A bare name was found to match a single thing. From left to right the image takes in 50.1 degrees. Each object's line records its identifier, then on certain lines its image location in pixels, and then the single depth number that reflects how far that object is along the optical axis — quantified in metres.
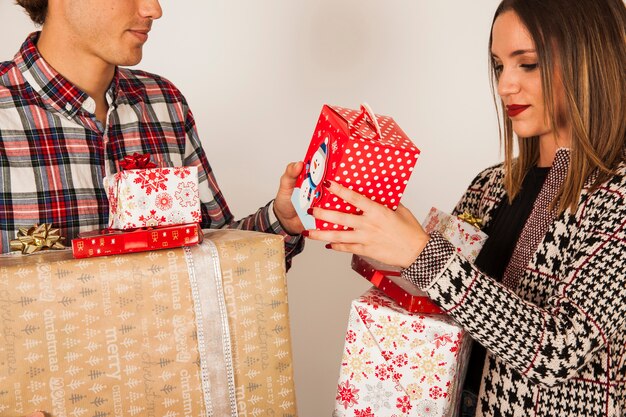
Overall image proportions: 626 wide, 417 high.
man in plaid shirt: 1.37
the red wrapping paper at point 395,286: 1.30
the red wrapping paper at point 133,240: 1.10
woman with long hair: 1.22
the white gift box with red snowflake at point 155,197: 1.19
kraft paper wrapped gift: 1.06
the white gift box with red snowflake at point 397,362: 1.27
